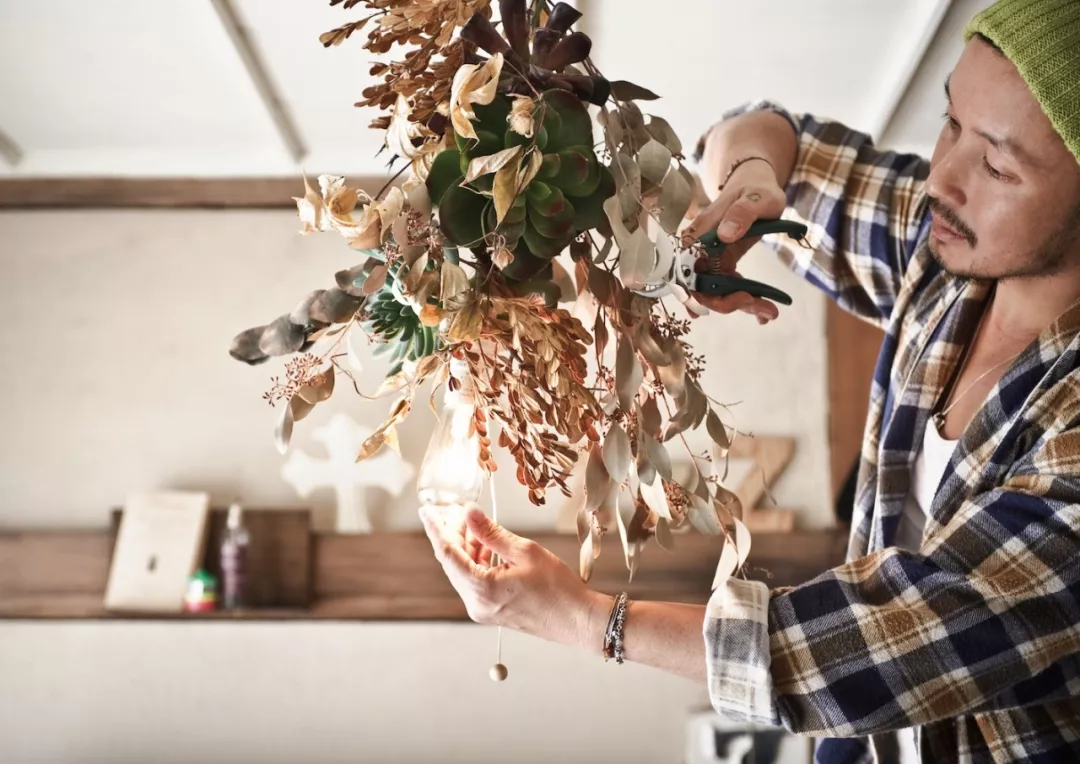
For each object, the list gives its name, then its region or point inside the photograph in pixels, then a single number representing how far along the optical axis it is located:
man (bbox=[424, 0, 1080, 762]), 0.69
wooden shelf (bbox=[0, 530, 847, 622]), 2.28
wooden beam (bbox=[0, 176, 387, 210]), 2.41
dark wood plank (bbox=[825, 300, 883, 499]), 2.37
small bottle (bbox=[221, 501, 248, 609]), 2.22
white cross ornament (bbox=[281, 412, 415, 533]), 2.35
